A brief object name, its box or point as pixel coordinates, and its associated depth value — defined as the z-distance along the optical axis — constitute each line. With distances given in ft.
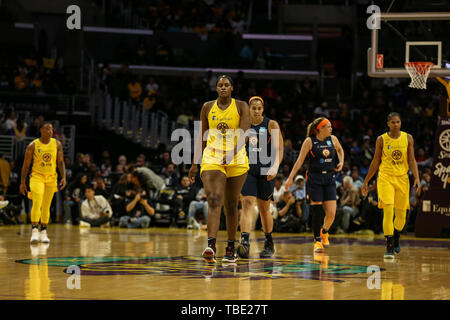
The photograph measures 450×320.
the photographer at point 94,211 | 63.62
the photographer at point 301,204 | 61.46
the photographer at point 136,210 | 63.62
